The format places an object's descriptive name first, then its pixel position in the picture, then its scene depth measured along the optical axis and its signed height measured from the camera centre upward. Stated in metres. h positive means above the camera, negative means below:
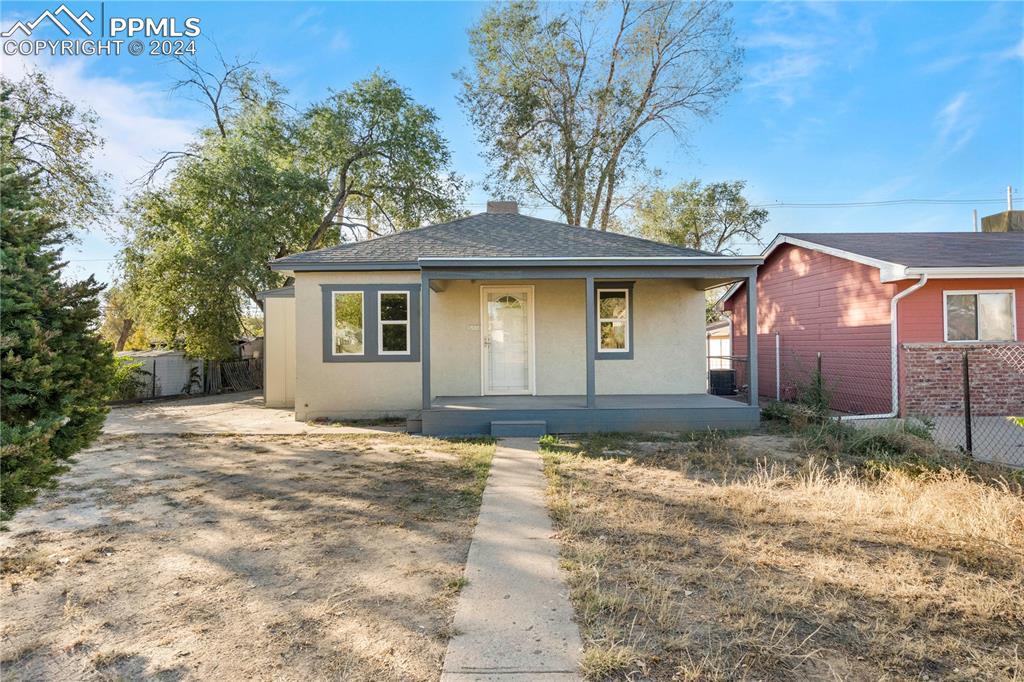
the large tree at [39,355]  2.80 +0.01
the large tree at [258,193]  15.34 +5.69
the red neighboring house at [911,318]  9.48 +0.66
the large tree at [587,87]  19.44 +10.97
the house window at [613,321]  10.24 +0.63
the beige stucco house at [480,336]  10.12 +0.35
